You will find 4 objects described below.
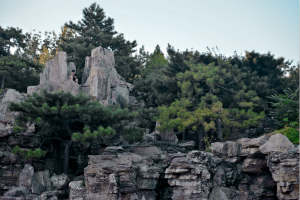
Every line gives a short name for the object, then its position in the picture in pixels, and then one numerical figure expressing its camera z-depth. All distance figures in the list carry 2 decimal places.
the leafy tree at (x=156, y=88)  16.33
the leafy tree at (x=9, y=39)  19.05
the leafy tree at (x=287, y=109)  12.68
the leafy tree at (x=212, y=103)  14.38
